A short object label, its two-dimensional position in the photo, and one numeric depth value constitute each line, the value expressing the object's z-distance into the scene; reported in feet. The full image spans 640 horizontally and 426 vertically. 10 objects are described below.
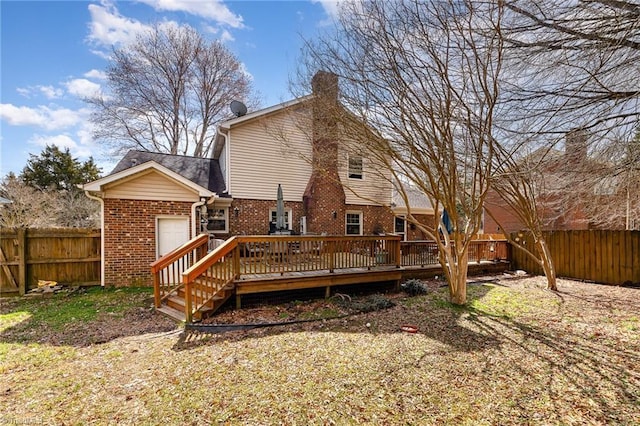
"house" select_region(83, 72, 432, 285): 28.04
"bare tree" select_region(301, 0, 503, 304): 18.51
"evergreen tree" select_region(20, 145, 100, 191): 70.79
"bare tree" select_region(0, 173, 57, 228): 49.67
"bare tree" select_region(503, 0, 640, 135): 13.44
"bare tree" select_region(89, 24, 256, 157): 61.93
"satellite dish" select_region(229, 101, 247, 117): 42.27
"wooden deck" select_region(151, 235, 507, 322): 20.78
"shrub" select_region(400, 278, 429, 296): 27.04
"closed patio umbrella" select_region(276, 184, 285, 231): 31.97
